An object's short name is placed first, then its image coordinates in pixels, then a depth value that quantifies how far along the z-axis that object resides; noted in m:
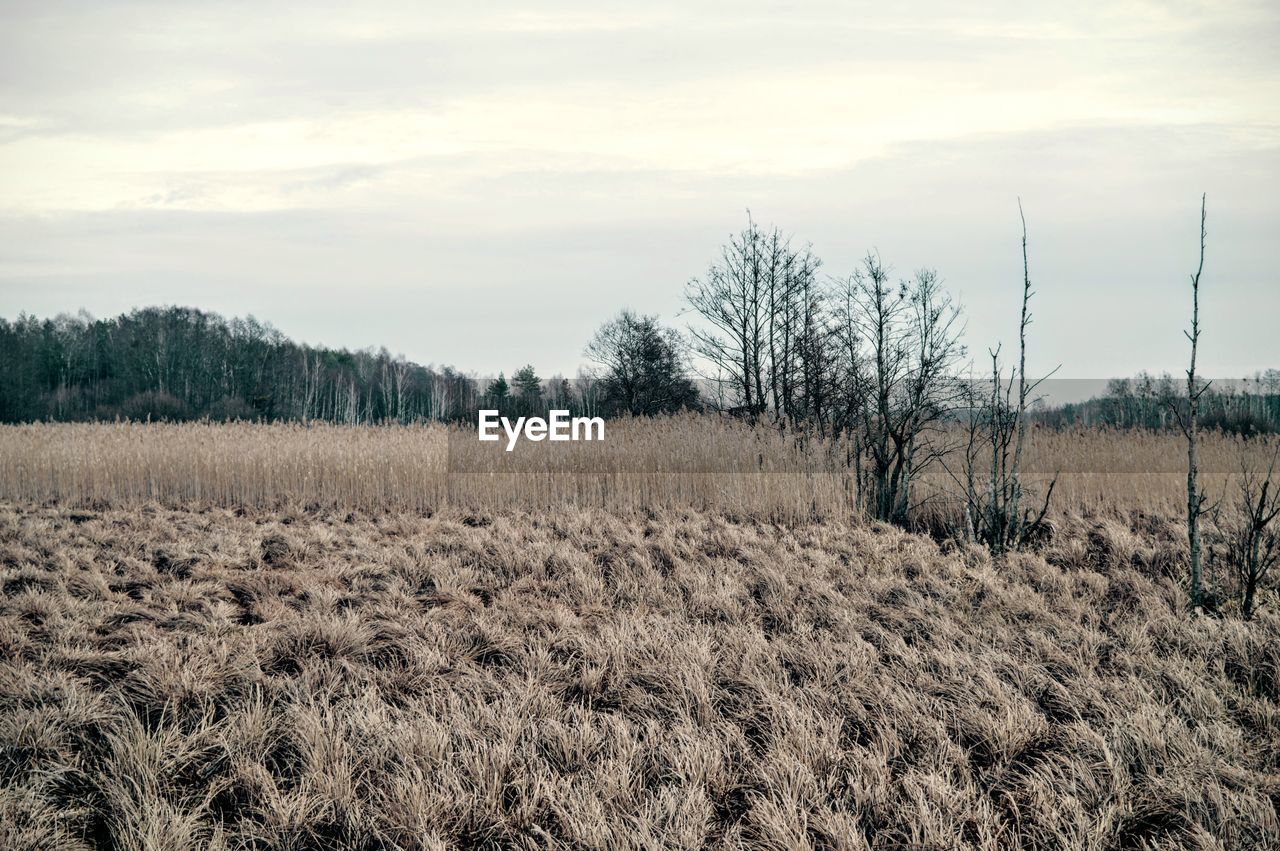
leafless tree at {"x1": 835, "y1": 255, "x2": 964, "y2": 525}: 9.41
